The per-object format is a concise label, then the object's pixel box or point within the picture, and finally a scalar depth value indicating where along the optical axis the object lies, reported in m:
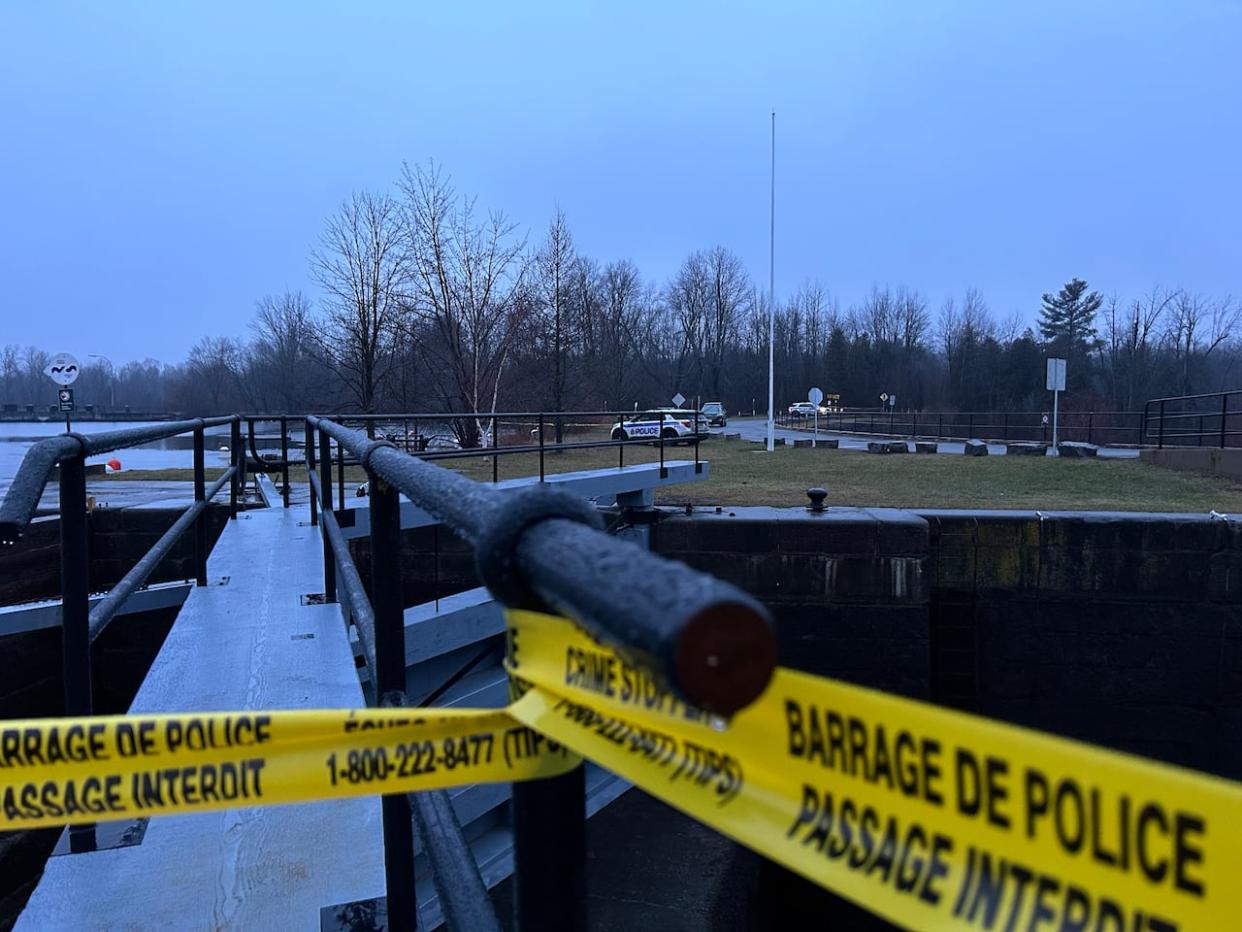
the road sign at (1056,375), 23.61
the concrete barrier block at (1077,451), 20.89
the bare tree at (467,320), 21.78
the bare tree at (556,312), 27.41
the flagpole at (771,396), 28.33
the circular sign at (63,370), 20.66
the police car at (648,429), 26.81
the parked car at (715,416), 48.94
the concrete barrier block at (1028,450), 22.59
